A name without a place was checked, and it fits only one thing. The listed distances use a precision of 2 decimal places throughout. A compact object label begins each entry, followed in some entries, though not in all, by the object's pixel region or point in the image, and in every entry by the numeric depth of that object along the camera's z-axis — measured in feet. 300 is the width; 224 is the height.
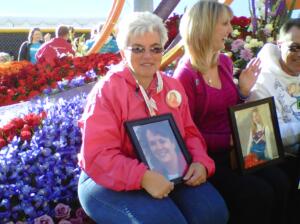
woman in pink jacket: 6.89
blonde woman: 8.84
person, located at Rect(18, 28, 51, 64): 34.09
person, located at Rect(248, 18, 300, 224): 9.61
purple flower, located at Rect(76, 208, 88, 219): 8.21
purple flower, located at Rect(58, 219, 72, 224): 7.88
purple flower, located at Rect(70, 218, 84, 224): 8.12
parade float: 7.84
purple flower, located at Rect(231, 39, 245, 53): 16.83
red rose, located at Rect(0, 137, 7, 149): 9.09
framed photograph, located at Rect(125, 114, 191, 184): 7.22
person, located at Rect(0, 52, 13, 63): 32.02
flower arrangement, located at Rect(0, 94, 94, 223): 7.80
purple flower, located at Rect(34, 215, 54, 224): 7.71
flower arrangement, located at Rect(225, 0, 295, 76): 16.66
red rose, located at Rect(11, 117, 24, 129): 9.64
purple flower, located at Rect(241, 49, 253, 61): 16.30
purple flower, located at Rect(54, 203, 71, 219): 7.91
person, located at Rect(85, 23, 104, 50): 30.75
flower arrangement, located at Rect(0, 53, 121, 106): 17.38
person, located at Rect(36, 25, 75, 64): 24.80
